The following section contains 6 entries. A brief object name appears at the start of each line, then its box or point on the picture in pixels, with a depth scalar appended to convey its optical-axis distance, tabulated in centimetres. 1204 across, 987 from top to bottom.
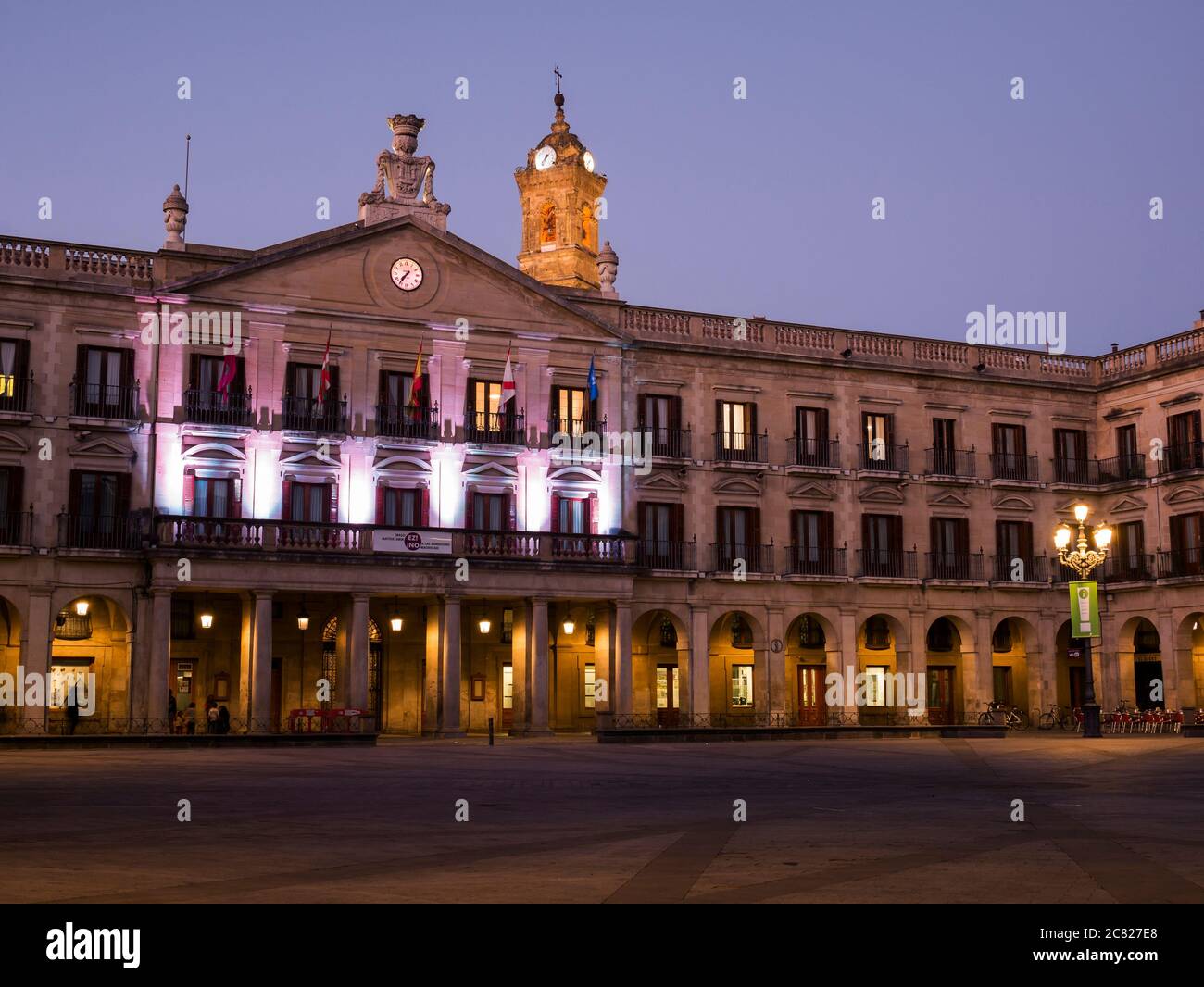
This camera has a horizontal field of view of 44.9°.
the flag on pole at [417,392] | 4772
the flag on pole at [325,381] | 4647
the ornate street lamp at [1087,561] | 4294
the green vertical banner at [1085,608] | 4284
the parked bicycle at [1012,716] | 5559
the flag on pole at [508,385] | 4906
